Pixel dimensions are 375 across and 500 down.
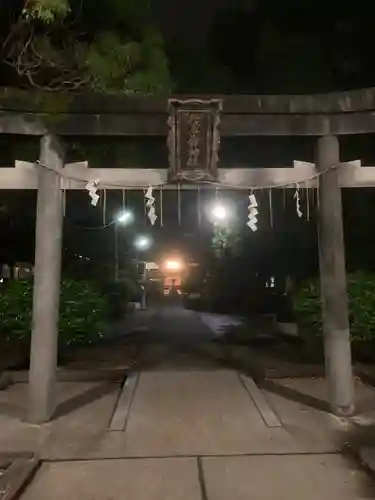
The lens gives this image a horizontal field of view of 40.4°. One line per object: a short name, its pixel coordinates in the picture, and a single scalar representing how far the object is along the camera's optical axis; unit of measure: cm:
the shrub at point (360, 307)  1061
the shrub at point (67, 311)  1103
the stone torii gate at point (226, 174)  758
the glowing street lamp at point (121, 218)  1309
